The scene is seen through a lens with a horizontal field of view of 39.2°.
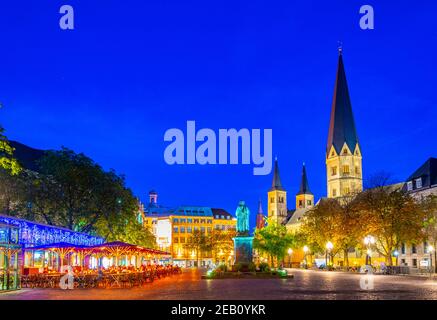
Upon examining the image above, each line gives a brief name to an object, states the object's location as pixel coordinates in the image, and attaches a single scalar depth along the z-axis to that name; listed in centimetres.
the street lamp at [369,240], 7073
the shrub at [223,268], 6116
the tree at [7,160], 2858
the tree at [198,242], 16562
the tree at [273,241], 12381
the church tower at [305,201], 19618
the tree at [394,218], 7406
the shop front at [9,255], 3488
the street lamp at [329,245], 8794
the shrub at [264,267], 6142
